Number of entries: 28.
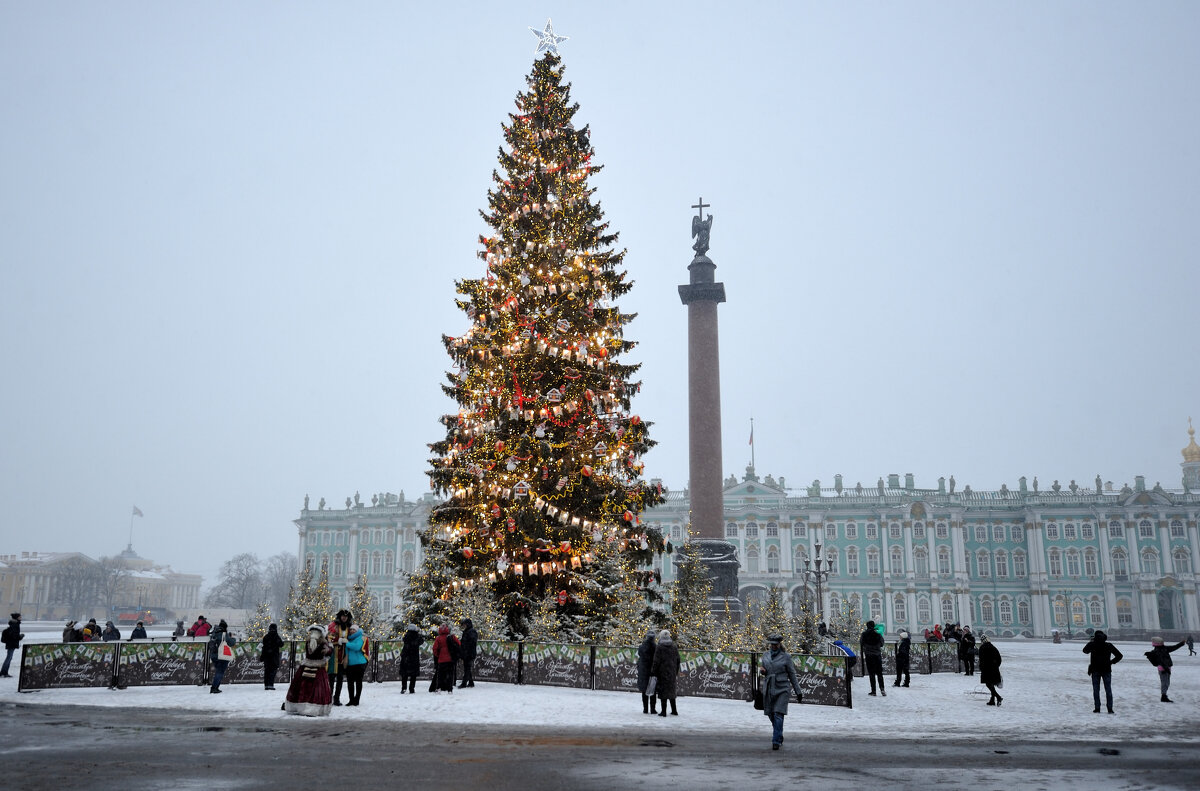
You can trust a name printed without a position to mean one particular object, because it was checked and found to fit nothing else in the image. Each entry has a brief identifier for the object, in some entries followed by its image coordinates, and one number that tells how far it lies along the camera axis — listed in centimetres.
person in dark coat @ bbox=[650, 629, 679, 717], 1395
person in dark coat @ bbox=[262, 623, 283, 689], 1641
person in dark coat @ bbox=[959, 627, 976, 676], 2417
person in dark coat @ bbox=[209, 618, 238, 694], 1595
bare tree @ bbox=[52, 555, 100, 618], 10669
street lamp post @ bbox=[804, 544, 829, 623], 3754
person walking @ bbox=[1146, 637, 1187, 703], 1736
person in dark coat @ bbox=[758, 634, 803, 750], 1088
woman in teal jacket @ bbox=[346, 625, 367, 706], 1384
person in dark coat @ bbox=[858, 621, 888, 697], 1900
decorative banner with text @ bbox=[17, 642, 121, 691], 1572
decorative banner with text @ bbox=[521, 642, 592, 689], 1734
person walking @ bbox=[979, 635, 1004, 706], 1672
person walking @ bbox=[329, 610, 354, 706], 1352
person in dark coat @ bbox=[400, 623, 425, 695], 1576
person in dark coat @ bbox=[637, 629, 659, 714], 1434
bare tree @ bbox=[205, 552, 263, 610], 11605
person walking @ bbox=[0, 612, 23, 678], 1841
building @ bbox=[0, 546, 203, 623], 10856
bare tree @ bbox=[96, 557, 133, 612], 10800
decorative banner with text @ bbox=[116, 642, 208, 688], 1642
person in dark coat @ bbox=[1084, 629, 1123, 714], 1548
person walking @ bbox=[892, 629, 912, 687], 2069
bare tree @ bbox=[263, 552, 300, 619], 12793
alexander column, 3247
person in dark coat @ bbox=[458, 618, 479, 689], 1653
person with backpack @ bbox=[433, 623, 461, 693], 1577
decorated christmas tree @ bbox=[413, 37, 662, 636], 1980
